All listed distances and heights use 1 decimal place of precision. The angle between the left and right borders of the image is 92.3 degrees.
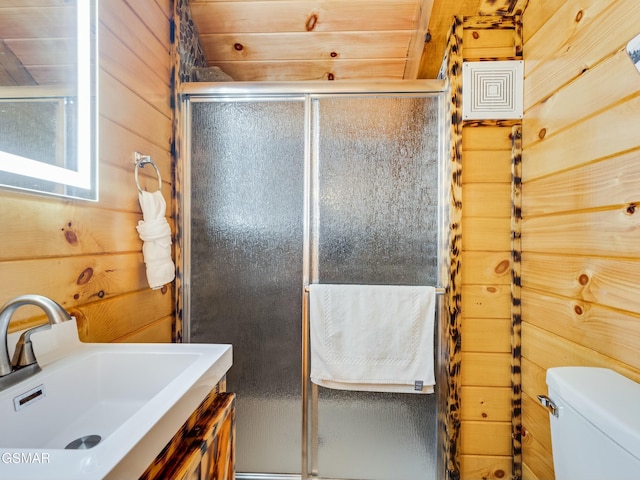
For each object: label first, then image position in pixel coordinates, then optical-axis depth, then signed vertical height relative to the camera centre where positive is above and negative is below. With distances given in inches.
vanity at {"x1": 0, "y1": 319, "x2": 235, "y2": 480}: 15.5 -12.8
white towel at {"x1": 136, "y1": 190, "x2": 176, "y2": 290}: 42.4 +0.0
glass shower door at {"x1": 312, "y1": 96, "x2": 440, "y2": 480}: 51.8 +1.2
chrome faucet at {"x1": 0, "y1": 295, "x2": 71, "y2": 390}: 22.9 -8.4
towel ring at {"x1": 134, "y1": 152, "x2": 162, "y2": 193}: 42.0 +11.0
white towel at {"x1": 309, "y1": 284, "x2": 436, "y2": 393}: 49.6 -16.0
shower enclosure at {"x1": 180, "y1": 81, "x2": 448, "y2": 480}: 51.9 +0.5
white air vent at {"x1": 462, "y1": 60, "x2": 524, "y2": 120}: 48.0 +23.5
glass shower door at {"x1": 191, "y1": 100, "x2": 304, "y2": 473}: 52.9 -3.5
